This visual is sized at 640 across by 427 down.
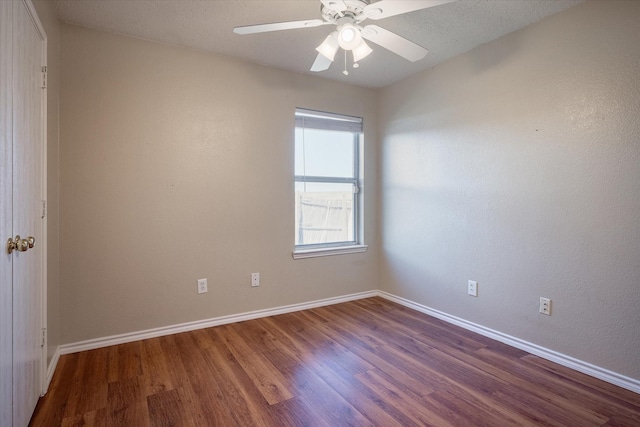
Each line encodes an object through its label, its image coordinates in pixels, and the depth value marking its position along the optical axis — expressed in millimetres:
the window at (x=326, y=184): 3275
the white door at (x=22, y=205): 1245
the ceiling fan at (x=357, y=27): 1496
